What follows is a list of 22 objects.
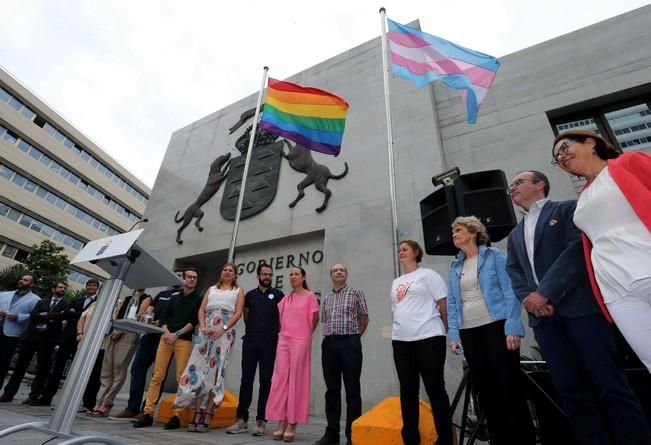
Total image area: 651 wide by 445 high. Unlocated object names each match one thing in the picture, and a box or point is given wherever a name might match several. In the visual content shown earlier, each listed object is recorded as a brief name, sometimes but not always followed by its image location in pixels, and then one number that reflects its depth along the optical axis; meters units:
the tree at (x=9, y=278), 15.98
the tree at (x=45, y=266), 18.38
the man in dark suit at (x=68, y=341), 3.88
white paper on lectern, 1.93
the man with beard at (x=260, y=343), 3.13
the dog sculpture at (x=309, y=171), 6.90
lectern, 1.71
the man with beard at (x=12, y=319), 4.35
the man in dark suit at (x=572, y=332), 1.42
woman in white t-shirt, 2.32
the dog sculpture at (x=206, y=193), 8.74
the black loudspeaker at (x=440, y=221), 3.04
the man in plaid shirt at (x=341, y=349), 2.87
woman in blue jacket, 1.97
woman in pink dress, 2.93
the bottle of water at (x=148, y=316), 4.31
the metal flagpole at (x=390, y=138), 3.73
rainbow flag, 5.62
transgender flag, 4.93
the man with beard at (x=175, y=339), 3.10
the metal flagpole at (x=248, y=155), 4.81
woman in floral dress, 3.04
